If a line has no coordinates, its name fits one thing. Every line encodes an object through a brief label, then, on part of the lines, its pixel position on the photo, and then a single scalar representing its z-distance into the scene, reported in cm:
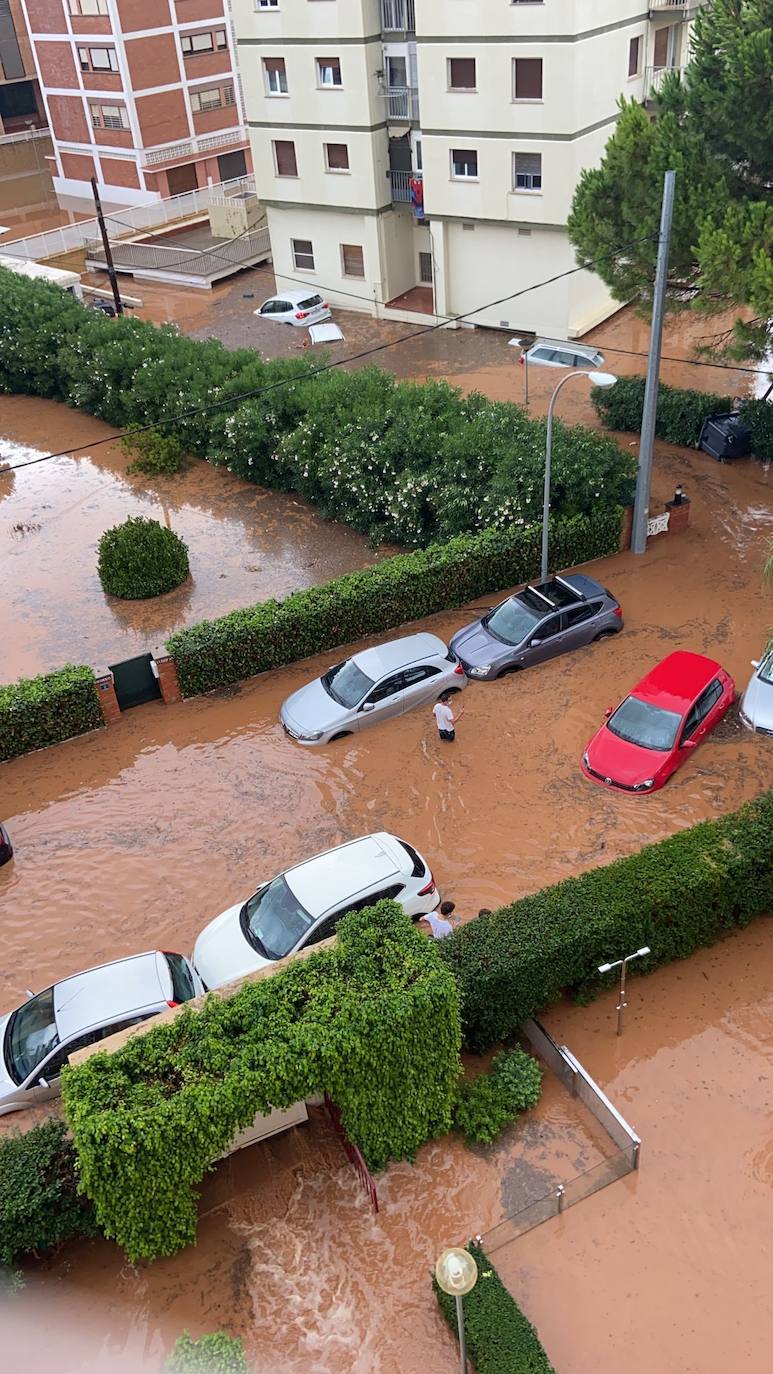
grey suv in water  1838
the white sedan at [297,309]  3509
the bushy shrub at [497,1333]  916
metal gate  1819
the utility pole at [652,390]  1823
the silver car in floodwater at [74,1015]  1167
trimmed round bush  2162
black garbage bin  2441
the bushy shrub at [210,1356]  941
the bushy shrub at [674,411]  2428
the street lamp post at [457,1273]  805
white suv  1270
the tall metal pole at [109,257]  3469
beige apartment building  2939
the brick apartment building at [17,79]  5438
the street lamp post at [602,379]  1689
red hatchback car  1573
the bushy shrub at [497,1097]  1138
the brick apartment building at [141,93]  4438
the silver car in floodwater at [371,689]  1722
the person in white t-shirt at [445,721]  1684
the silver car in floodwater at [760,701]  1650
